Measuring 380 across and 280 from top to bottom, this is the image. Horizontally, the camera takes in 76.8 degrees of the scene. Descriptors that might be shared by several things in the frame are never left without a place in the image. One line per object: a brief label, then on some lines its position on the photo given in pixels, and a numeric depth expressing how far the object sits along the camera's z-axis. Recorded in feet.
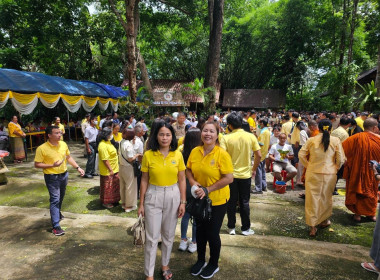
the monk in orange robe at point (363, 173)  12.94
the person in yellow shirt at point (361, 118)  23.41
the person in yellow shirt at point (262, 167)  17.80
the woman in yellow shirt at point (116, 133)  18.33
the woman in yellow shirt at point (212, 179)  8.07
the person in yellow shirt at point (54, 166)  11.39
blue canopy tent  29.48
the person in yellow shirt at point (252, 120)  27.67
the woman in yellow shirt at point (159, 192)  7.70
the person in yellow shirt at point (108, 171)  14.62
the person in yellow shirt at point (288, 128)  23.06
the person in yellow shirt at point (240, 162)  11.44
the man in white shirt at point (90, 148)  22.36
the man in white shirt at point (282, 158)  18.57
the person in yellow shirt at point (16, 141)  26.32
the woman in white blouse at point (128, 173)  13.85
